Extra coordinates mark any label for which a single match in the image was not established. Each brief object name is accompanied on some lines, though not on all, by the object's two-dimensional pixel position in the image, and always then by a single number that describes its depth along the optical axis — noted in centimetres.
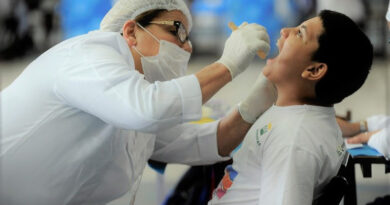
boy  383
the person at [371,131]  429
